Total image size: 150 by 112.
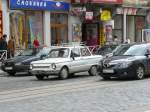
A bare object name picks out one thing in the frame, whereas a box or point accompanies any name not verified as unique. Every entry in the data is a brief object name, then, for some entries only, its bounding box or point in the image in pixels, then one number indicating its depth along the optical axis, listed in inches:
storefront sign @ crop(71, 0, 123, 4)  1523.1
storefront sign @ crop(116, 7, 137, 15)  1720.6
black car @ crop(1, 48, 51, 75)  1012.5
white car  861.8
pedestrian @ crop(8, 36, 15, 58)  1241.4
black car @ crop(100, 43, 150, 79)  804.0
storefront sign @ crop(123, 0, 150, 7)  1753.8
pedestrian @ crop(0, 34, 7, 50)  1215.1
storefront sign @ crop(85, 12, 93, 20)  1562.5
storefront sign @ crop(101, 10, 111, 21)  1634.8
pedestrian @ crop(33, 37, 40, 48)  1385.6
